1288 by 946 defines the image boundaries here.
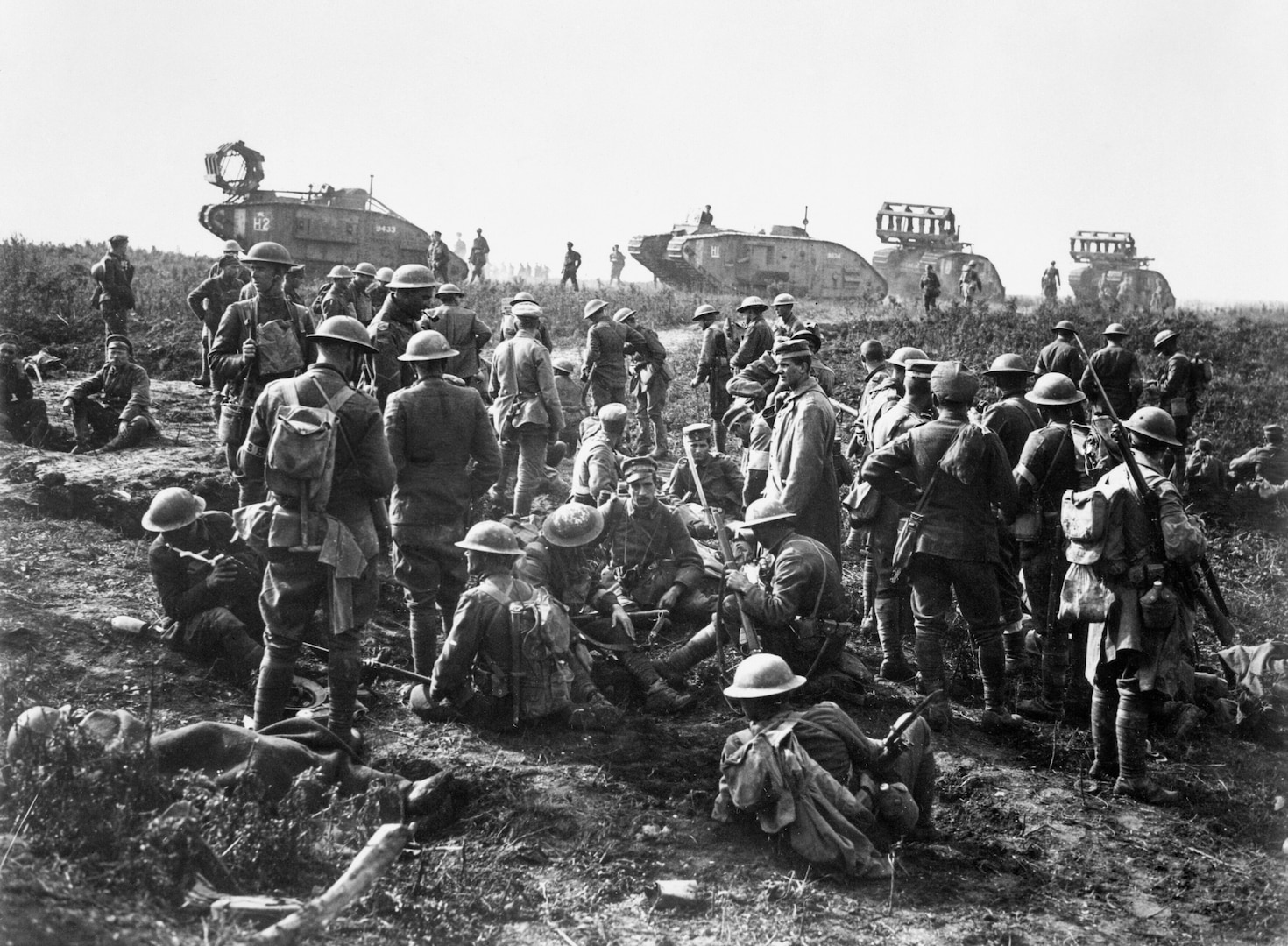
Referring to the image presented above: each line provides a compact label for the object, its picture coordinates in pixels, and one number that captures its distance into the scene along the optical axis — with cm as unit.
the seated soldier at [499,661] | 595
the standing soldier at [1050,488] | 705
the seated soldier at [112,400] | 1055
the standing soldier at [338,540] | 536
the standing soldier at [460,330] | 934
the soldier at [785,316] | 1178
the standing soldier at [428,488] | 652
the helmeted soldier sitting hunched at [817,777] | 470
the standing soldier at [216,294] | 997
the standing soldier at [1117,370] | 1171
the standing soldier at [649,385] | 1199
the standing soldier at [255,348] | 745
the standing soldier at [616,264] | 3581
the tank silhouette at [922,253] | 3397
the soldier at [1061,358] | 1106
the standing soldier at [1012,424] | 749
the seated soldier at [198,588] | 633
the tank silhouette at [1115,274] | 3409
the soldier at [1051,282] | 2982
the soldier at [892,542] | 744
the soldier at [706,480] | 969
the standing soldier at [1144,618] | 565
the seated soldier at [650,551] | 763
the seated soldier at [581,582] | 670
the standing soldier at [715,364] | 1229
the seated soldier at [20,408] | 1034
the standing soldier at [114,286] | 1269
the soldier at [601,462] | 848
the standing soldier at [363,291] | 1136
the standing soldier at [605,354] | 1139
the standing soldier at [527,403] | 888
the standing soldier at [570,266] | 2758
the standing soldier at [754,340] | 1183
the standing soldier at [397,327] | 791
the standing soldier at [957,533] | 654
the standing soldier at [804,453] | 712
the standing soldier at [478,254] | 2766
